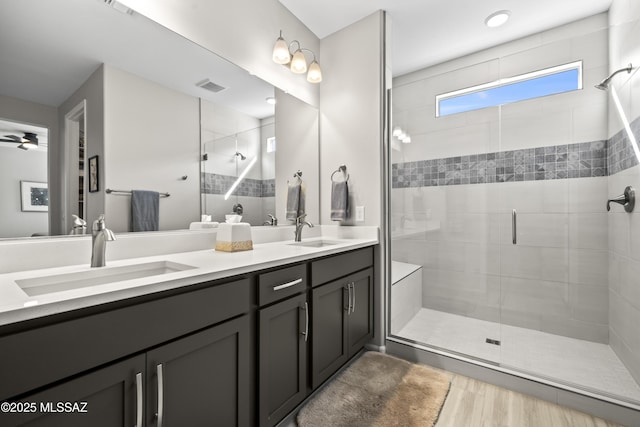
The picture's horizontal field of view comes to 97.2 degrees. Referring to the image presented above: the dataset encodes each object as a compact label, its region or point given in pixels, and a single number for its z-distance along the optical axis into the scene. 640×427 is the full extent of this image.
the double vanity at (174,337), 0.65
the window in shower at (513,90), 2.02
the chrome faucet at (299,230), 2.11
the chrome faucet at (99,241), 1.07
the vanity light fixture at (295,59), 2.01
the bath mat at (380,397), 1.39
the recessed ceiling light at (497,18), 2.17
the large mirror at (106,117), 1.08
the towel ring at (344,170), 2.34
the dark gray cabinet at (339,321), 1.51
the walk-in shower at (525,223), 1.74
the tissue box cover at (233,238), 1.55
